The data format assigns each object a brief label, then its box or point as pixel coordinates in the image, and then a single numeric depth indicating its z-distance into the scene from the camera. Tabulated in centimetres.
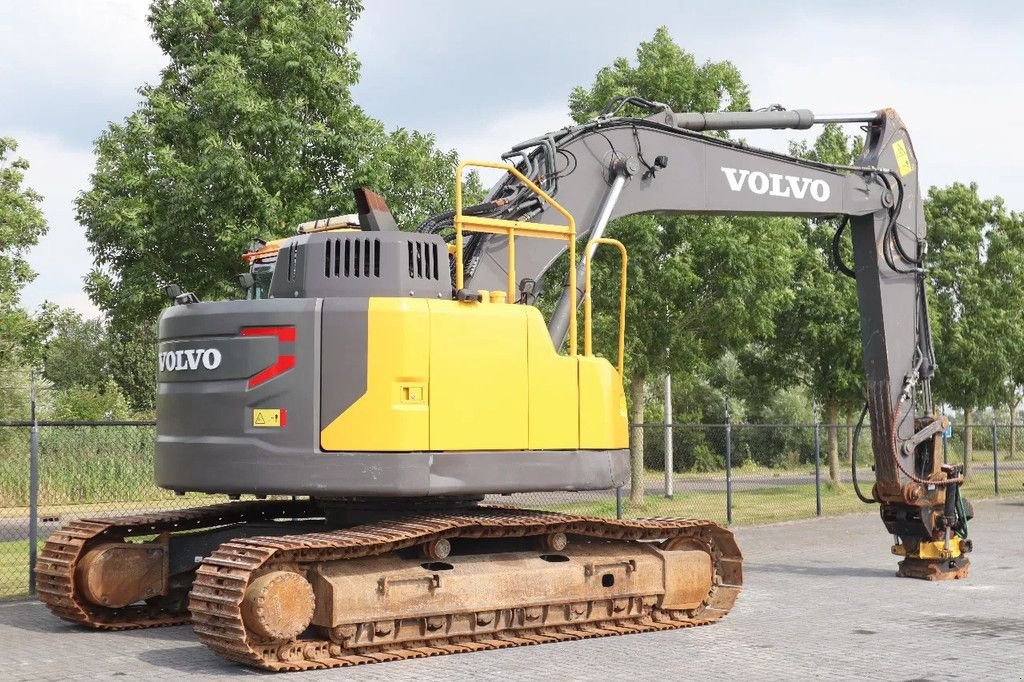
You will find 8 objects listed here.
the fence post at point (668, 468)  2842
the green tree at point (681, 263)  2291
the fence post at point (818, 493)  2335
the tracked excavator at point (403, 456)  926
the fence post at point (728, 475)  2131
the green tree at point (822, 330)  3016
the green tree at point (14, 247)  2594
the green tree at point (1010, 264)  3497
